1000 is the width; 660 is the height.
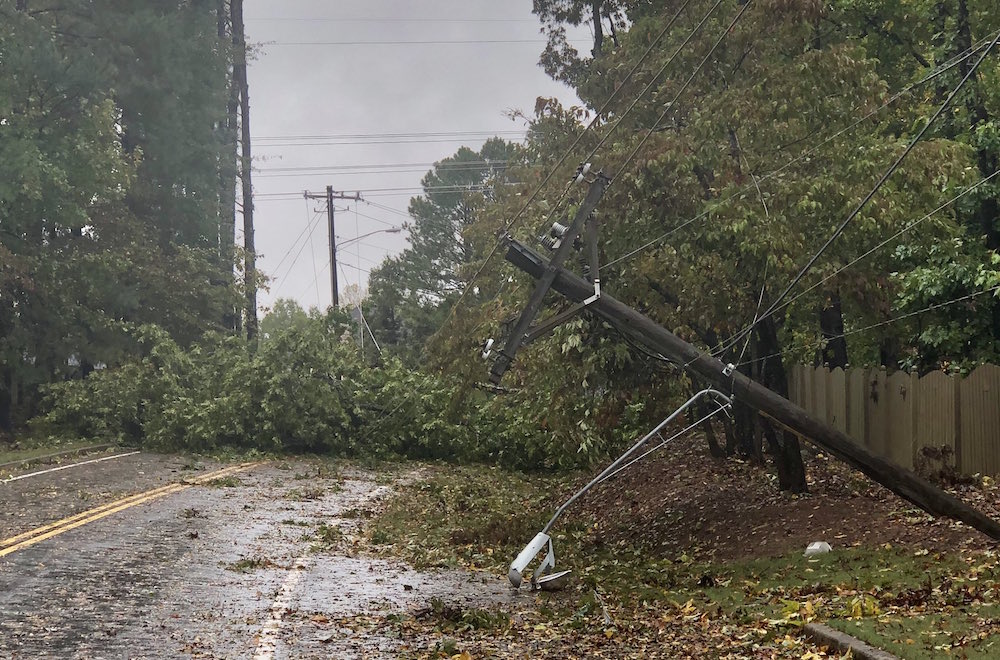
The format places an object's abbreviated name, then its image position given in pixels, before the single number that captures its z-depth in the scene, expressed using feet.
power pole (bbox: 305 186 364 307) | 170.19
